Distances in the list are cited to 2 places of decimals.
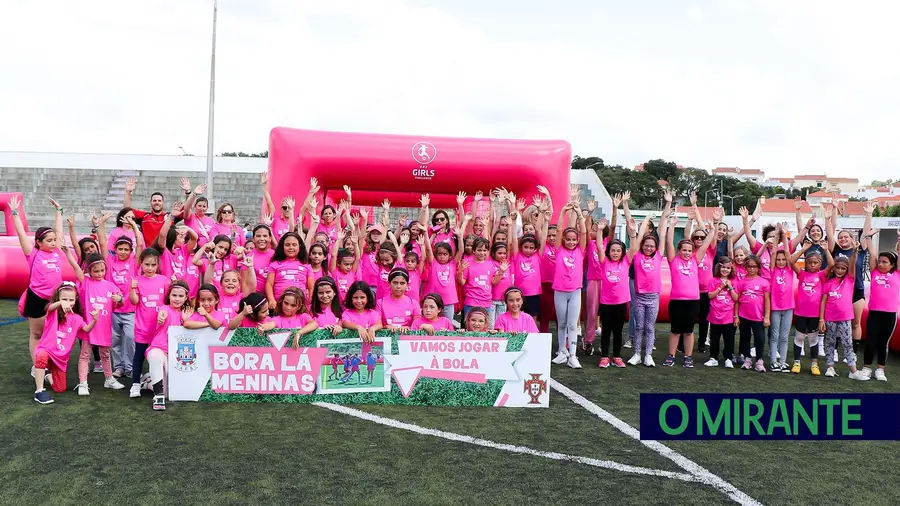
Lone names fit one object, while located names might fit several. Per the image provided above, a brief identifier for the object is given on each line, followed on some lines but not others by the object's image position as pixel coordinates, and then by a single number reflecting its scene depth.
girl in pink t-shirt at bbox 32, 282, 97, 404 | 5.12
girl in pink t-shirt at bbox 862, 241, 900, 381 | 6.31
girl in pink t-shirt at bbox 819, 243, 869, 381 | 6.42
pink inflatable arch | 9.23
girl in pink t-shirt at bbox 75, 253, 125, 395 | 5.36
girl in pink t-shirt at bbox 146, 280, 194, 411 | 4.95
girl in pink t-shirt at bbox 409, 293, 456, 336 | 5.37
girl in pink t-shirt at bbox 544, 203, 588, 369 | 6.54
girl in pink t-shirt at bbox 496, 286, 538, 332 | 5.68
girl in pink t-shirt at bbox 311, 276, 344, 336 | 5.41
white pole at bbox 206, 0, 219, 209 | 16.53
